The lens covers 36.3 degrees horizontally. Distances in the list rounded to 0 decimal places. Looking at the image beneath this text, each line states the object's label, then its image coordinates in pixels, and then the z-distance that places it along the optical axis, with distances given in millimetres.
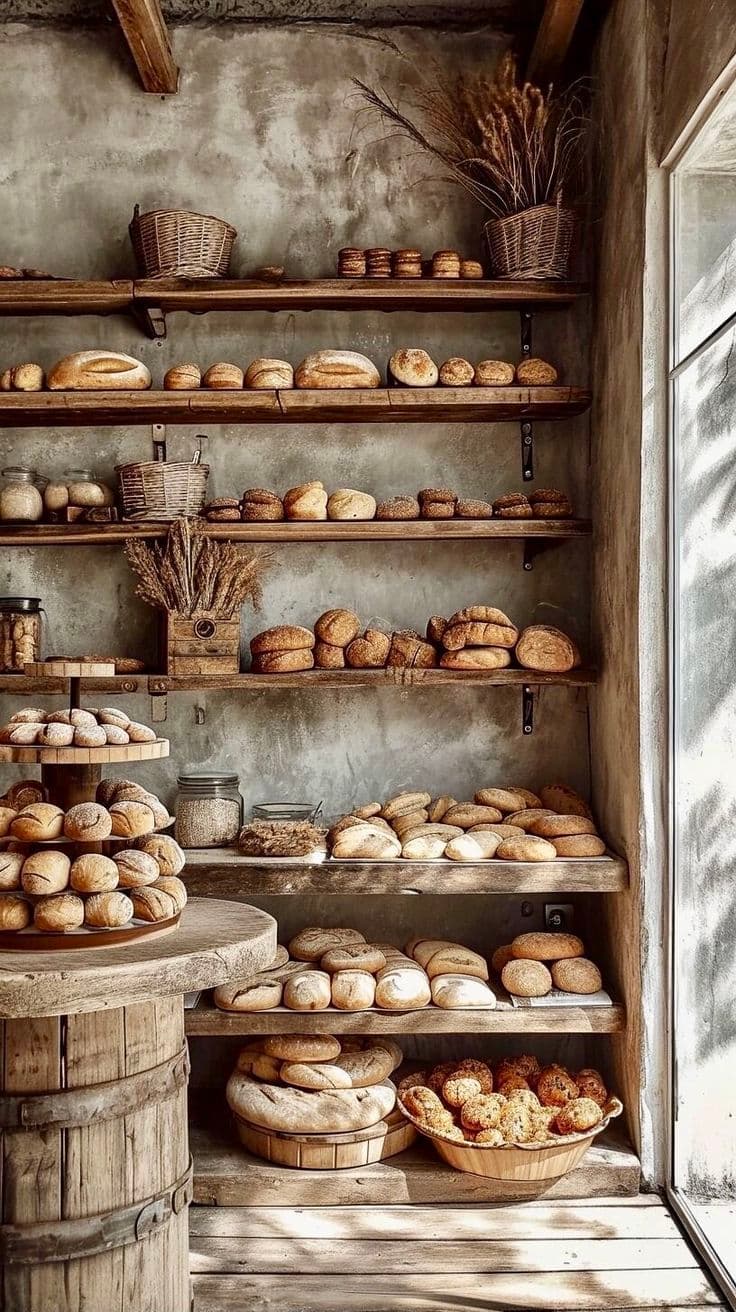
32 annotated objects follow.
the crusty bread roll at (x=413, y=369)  3674
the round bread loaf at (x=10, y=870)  2230
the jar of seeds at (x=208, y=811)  3646
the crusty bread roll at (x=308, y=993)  3332
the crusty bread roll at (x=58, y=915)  2195
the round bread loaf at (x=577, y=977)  3488
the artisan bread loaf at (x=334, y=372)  3682
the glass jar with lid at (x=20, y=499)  3721
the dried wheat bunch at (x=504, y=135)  3680
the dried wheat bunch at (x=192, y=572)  3645
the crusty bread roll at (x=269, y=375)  3670
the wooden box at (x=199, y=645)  3666
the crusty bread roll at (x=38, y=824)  2264
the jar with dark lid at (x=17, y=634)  3670
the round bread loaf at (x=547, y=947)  3572
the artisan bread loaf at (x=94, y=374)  3666
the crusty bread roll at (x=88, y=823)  2266
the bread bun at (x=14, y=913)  2201
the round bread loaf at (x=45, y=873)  2203
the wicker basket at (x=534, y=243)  3662
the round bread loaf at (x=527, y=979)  3459
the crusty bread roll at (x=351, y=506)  3674
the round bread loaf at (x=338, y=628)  3691
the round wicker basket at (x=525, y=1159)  3086
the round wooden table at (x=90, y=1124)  2088
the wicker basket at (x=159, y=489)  3680
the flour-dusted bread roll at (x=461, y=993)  3381
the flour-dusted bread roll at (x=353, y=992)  3344
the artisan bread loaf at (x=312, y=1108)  3227
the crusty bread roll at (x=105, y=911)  2234
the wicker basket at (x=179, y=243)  3627
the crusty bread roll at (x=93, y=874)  2230
